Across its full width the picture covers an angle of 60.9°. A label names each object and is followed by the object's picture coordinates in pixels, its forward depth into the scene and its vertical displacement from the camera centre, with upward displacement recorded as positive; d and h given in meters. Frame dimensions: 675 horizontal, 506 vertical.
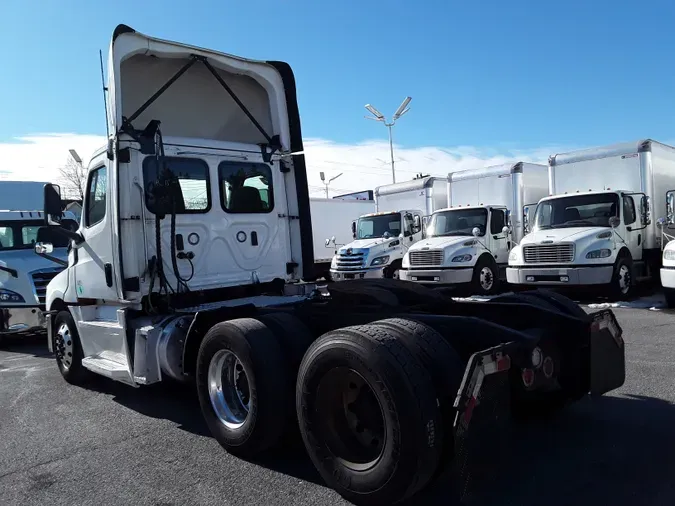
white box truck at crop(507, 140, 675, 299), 12.11 +0.34
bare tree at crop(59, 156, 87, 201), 34.97 +5.05
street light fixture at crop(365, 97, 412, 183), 29.31 +7.05
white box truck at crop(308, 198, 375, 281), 23.33 +1.30
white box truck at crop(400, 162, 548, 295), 14.33 +0.42
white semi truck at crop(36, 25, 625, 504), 3.26 -0.51
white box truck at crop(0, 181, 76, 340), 9.70 +0.15
